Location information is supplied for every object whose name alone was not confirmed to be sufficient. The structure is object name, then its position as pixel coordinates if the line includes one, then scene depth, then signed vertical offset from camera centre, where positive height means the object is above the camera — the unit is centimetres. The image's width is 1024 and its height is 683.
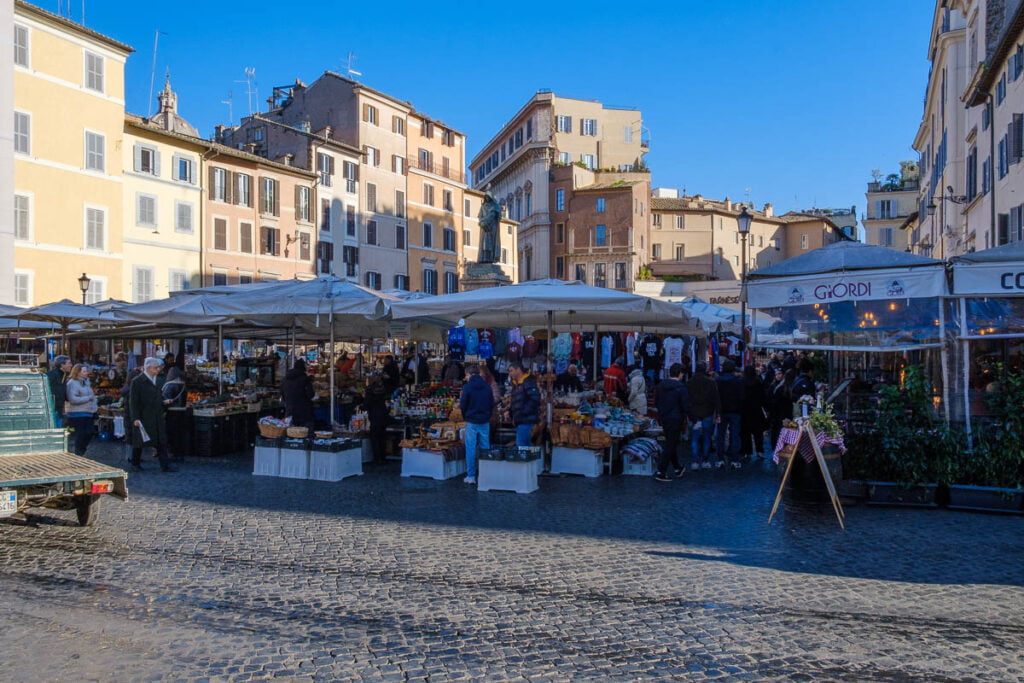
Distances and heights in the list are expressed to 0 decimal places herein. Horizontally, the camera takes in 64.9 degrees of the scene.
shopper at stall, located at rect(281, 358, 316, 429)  1313 -65
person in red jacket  1797 -60
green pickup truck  773 -110
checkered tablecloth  935 -102
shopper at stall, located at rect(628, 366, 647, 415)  1492 -74
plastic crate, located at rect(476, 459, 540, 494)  1088 -162
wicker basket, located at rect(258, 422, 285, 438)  1252 -116
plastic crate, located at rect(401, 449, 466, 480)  1191 -161
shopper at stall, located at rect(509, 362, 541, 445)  1175 -75
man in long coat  1205 -79
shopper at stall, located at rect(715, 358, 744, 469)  1327 -96
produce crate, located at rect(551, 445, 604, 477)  1209 -160
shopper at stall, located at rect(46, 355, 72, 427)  1309 -38
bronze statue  2920 +470
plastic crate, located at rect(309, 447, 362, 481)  1181 -160
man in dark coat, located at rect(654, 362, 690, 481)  1184 -85
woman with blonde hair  1197 -71
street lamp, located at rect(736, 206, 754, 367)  2104 +351
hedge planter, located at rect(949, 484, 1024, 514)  923 -168
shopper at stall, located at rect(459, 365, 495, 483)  1137 -80
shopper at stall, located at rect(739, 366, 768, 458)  1376 -102
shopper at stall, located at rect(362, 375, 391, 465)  1332 -103
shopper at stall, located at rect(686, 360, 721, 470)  1264 -76
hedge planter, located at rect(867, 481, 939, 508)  959 -168
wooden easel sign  876 -126
